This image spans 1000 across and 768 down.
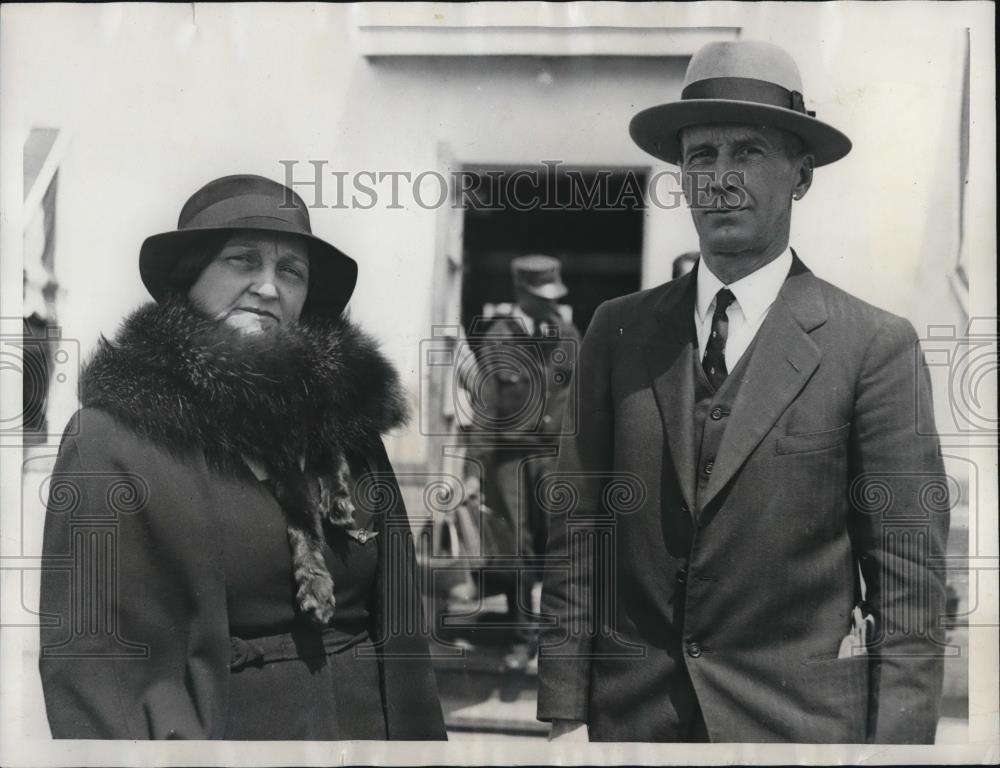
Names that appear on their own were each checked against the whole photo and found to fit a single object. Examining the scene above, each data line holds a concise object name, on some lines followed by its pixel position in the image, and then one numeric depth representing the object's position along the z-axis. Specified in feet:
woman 8.81
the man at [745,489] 8.90
